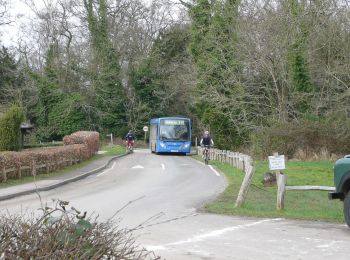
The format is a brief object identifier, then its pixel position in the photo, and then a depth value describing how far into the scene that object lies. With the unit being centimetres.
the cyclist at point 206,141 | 3334
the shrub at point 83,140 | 3674
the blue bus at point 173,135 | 4591
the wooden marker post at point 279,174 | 1276
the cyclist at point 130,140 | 4961
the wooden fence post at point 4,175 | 2019
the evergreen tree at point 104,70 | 6325
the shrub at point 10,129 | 3459
